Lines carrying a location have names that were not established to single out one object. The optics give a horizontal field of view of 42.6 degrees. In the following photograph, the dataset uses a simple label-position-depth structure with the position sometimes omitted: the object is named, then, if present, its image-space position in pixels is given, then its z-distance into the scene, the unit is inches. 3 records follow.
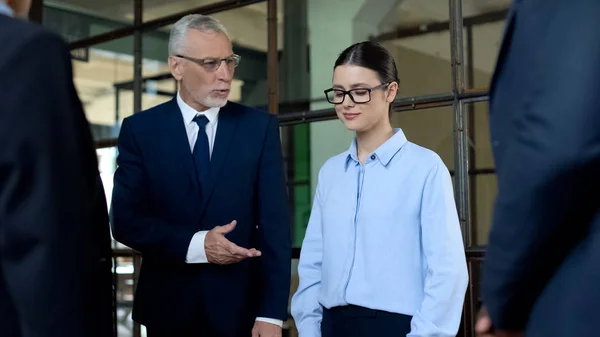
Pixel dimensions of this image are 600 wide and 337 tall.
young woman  80.0
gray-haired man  90.4
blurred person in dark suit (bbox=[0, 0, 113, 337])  45.1
